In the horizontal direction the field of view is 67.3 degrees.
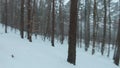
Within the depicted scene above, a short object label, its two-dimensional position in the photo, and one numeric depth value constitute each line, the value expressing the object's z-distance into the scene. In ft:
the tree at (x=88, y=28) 53.87
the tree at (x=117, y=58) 27.25
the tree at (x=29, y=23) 27.75
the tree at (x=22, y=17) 31.34
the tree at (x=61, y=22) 53.04
